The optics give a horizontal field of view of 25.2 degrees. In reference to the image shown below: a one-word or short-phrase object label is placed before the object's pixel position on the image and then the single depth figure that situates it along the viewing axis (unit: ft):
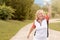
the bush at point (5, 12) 45.69
